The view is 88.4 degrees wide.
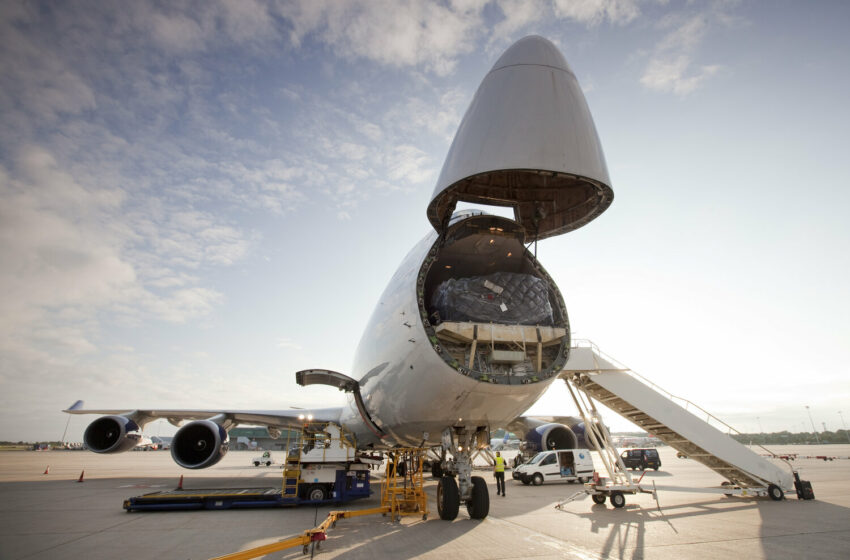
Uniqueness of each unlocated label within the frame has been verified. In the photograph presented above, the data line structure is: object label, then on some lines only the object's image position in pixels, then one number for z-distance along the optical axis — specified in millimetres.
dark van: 23436
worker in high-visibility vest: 12804
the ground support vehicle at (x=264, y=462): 32062
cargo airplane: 5516
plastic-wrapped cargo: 7062
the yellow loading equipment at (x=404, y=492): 8539
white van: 16688
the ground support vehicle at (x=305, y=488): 9961
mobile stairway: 10922
